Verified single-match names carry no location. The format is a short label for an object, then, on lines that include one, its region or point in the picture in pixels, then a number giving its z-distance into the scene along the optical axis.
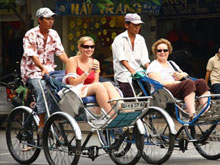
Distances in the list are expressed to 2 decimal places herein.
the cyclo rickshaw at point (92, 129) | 16.97
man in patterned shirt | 19.47
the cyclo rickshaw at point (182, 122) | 19.05
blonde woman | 17.47
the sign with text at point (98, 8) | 35.84
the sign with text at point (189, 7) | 36.06
